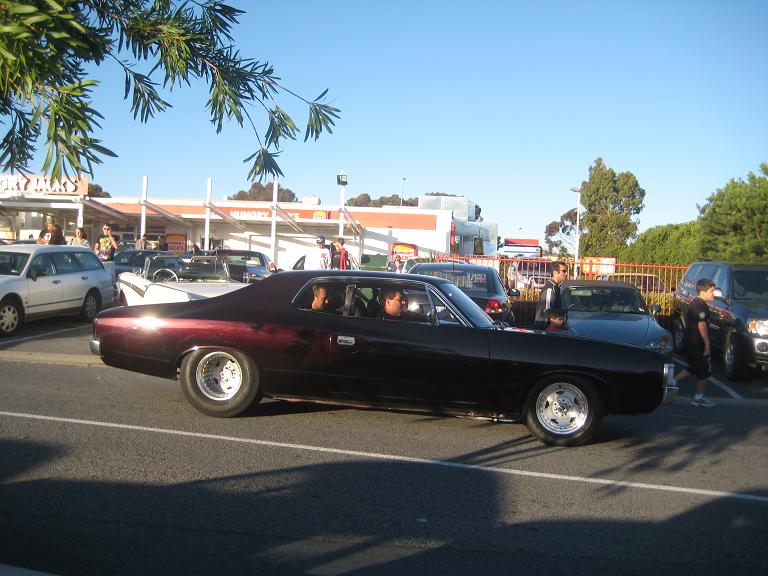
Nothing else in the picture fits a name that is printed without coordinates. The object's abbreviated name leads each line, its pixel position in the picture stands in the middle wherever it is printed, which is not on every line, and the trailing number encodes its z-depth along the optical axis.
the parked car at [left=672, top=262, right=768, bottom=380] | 10.71
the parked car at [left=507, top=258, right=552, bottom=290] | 18.62
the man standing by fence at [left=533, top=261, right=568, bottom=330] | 9.76
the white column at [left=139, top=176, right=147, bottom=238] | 34.66
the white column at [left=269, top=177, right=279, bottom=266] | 34.79
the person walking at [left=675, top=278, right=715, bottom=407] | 9.01
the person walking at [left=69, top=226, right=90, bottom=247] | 16.94
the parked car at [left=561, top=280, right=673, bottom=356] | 10.50
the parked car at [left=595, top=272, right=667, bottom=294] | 18.14
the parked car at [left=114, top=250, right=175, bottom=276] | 20.80
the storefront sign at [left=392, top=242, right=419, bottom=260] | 37.09
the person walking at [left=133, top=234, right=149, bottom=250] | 24.29
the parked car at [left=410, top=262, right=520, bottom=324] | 11.79
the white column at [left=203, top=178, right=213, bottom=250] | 34.72
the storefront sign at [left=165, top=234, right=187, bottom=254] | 41.42
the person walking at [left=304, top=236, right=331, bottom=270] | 14.58
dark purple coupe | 6.89
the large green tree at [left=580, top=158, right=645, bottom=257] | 37.09
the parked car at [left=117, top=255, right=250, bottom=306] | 9.76
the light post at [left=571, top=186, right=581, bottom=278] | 18.93
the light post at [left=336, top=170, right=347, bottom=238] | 33.25
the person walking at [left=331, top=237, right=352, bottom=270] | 15.35
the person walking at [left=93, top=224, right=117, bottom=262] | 19.16
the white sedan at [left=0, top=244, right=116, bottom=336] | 12.61
